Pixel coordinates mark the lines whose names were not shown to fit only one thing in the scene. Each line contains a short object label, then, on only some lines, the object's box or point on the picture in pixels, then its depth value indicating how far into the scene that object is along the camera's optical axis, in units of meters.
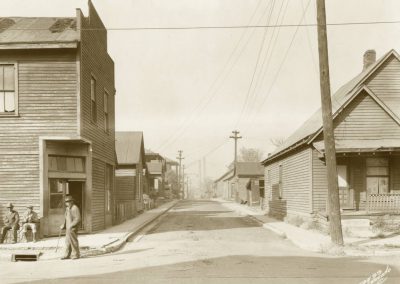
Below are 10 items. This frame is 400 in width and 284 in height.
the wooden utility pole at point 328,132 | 14.88
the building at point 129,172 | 37.84
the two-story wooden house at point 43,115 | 16.89
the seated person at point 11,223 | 15.88
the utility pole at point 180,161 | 102.43
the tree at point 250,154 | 132.88
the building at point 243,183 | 52.03
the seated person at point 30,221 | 15.98
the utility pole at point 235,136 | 73.44
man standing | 12.94
